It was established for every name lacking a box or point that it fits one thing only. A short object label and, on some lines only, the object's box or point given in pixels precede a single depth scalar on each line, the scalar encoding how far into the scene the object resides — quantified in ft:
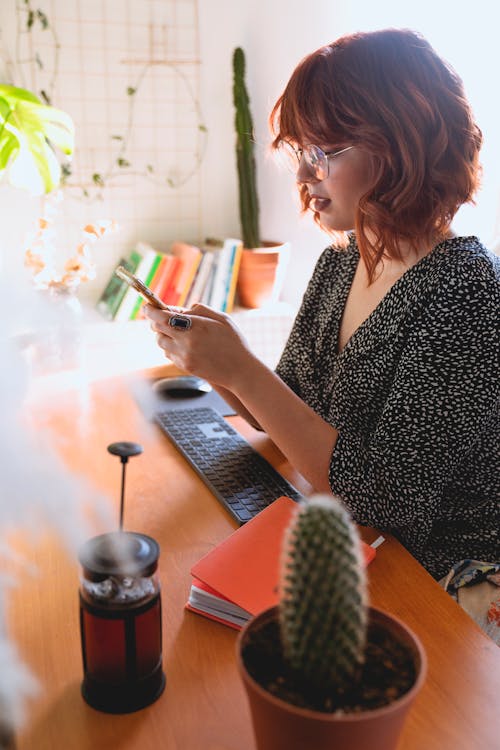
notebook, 2.68
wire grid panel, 8.43
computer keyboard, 3.68
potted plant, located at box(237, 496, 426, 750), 1.53
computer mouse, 5.23
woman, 3.51
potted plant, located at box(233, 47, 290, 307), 8.82
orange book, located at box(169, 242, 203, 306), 8.77
